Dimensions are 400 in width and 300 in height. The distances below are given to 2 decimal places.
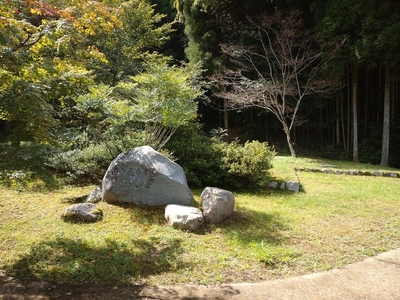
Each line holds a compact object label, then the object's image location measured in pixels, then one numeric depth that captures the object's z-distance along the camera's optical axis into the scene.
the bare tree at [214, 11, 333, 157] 11.31
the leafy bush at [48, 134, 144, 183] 6.15
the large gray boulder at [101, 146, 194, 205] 4.73
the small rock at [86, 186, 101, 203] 5.09
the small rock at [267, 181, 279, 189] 6.64
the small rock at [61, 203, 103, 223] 4.28
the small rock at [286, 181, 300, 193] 6.40
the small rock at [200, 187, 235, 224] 4.31
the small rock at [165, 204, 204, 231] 4.04
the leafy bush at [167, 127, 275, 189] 6.28
